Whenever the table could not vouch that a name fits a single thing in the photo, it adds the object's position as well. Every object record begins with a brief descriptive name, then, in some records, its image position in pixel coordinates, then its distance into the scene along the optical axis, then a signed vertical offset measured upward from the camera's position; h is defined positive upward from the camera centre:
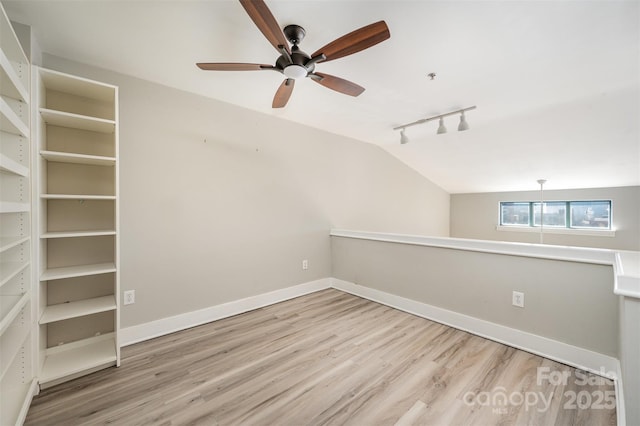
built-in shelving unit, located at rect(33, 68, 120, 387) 1.81 -0.08
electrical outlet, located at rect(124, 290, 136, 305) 2.30 -0.73
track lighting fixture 2.92 +1.13
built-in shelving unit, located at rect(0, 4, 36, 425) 1.34 -0.14
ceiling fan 1.29 +0.94
